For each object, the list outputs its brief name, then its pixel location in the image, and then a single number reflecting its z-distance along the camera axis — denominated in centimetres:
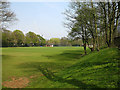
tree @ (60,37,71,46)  16425
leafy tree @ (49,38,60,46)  17719
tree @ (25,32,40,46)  11466
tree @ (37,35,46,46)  13650
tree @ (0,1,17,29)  2506
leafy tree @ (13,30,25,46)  10200
